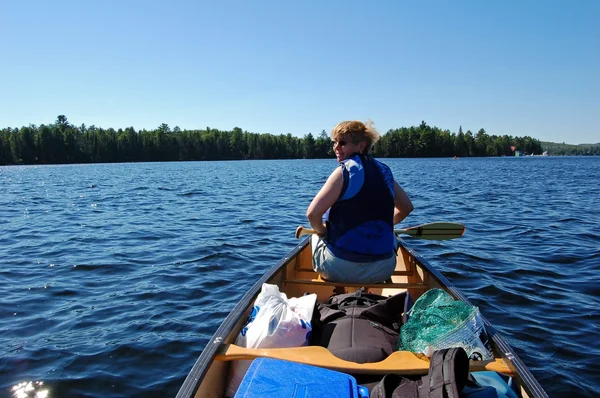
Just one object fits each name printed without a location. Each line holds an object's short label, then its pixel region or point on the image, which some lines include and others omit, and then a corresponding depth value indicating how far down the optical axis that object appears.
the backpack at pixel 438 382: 2.08
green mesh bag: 2.83
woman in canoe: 4.07
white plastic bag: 2.95
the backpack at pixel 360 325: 2.87
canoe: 2.55
